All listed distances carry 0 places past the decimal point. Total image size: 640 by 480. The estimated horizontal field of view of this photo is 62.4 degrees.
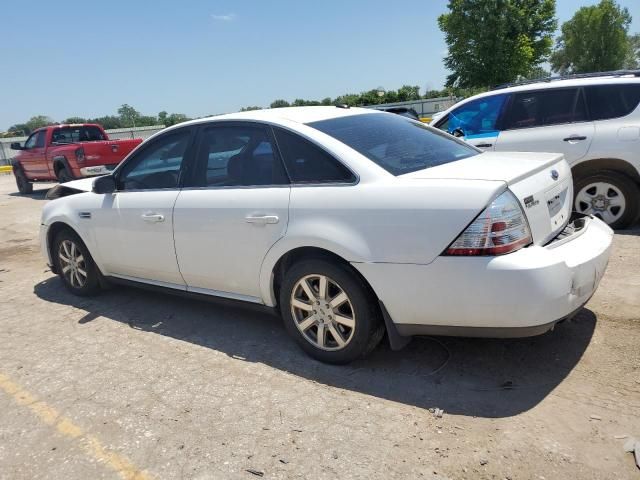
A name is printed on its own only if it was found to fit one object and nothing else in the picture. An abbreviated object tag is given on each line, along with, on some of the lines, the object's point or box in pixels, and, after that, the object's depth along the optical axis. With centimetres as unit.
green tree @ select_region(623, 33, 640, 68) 6741
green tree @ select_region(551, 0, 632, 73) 5394
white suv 570
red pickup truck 1249
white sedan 274
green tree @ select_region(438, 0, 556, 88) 3322
